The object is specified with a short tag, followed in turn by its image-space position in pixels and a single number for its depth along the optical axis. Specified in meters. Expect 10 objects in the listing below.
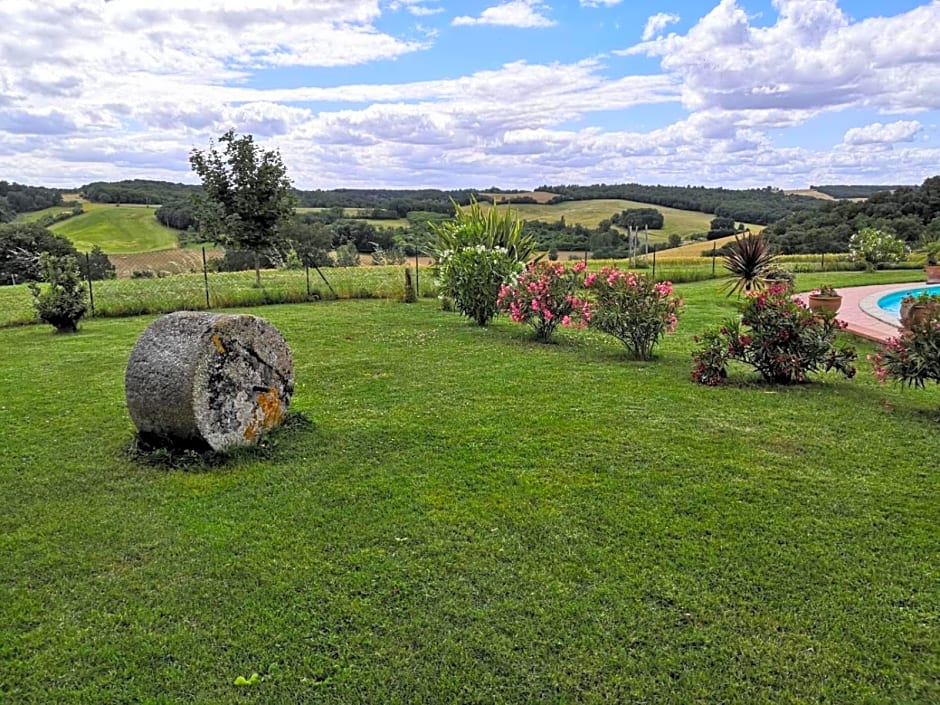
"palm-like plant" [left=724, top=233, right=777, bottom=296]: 12.65
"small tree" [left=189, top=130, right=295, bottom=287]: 18.17
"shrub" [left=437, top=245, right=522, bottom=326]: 12.58
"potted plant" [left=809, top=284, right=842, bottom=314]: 12.41
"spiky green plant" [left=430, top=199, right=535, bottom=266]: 14.96
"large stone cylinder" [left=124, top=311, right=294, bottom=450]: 5.07
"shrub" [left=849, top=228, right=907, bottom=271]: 25.78
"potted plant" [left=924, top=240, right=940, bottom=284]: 20.53
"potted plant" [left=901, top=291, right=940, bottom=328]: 6.42
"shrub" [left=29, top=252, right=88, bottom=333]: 12.20
